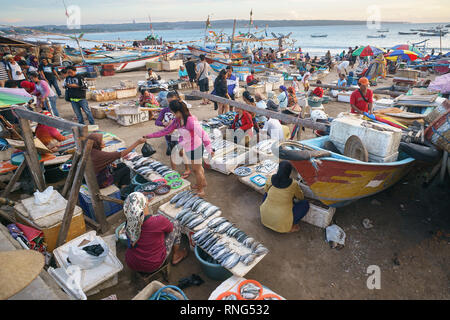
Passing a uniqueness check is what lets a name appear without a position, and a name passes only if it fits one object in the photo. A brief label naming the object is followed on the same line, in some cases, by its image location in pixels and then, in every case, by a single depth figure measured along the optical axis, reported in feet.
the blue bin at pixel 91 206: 14.92
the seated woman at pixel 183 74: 55.18
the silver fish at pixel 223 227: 12.37
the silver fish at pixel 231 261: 10.50
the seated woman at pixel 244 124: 22.52
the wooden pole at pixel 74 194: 12.01
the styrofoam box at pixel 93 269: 10.62
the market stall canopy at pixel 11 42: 42.16
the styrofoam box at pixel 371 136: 14.08
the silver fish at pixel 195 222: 12.80
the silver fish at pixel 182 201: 14.29
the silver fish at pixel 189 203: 14.09
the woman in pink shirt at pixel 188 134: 16.08
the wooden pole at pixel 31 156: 15.20
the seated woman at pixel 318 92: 38.29
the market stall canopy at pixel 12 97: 16.22
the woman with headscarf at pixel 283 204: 13.86
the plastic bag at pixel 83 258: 10.81
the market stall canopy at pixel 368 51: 57.00
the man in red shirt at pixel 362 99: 21.19
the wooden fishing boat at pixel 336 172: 13.25
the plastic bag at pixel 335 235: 13.98
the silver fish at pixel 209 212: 13.45
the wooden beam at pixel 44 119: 12.21
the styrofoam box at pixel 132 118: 31.71
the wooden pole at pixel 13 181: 16.31
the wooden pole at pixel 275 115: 18.70
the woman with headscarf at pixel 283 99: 31.28
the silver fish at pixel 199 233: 12.13
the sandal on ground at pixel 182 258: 12.73
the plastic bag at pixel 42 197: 13.38
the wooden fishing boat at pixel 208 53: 78.38
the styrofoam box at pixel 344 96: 43.55
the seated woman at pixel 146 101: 33.99
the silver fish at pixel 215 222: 12.74
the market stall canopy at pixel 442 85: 23.84
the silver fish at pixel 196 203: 13.92
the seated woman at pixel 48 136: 19.84
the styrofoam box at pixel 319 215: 14.78
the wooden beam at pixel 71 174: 12.38
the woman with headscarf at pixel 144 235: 9.91
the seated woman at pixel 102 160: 14.23
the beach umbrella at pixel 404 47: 55.72
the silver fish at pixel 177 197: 14.60
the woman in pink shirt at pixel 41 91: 28.07
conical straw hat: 6.64
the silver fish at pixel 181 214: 13.33
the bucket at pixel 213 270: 11.40
